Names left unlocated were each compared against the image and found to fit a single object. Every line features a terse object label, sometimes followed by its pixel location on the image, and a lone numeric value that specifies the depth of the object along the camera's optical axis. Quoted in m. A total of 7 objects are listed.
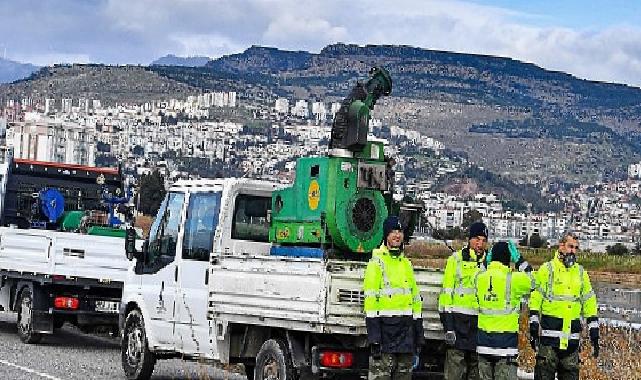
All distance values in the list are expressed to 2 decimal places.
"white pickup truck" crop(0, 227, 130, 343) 18.12
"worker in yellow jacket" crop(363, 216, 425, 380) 10.32
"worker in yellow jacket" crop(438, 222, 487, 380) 10.94
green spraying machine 12.67
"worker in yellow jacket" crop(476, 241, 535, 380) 10.83
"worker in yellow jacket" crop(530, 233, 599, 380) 11.48
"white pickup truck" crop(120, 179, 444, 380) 10.77
